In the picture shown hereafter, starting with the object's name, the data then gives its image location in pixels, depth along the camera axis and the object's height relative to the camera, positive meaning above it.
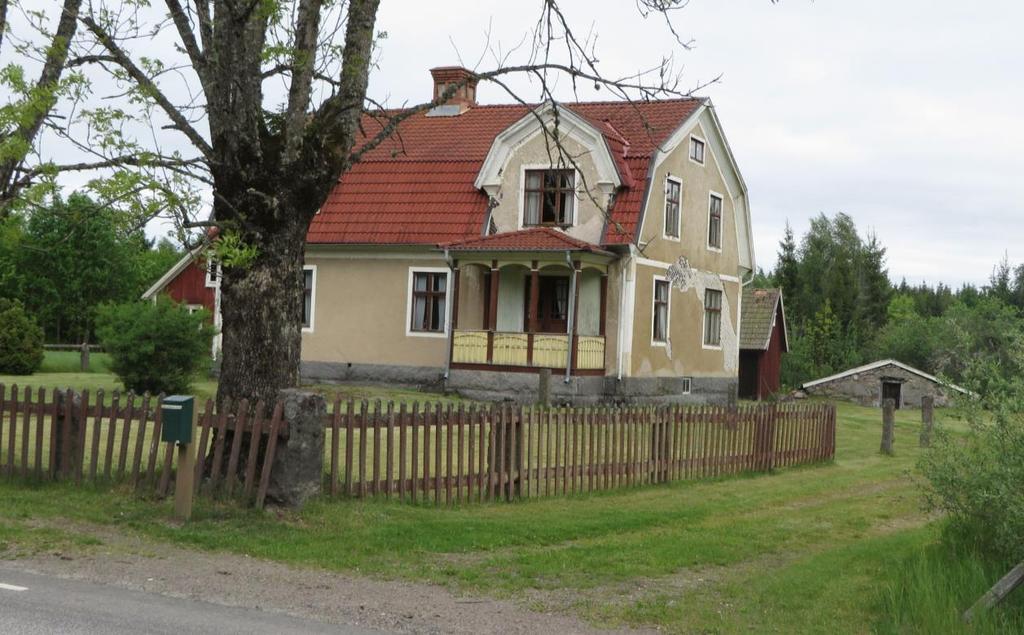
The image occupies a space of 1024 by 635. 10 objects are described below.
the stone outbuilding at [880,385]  40.56 +0.09
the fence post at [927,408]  20.68 -0.33
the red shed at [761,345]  39.88 +1.29
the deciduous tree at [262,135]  11.50 +2.28
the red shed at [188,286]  37.41 +2.43
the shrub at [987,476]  8.44 -0.66
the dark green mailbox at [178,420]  10.69 -0.55
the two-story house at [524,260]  27.75 +2.78
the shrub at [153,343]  24.16 +0.34
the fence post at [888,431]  22.59 -0.83
